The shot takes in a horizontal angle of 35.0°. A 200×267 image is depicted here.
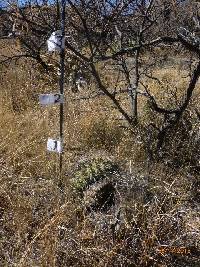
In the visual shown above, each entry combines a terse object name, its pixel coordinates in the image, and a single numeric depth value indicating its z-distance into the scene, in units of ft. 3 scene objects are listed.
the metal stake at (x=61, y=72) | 6.98
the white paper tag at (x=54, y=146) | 7.47
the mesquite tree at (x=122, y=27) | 7.95
